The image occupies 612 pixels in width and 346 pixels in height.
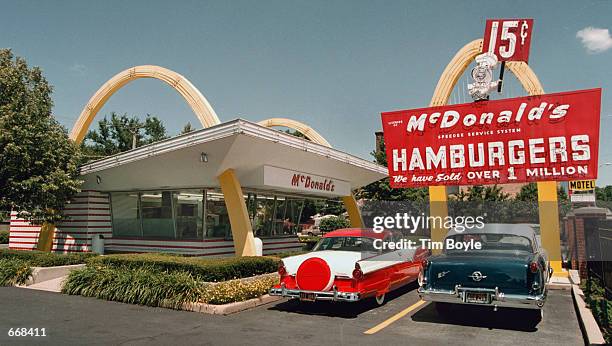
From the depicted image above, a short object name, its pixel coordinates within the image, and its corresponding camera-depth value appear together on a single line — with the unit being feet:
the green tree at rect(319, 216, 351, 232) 144.61
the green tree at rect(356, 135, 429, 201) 120.03
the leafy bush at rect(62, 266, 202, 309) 31.91
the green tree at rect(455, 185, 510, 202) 133.80
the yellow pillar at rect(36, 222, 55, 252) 64.44
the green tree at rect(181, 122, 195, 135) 190.47
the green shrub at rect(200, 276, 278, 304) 31.09
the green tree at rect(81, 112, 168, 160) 184.69
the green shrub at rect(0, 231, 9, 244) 106.32
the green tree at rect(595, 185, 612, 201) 269.54
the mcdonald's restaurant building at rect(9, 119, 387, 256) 47.85
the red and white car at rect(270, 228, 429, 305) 28.37
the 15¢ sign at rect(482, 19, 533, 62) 35.96
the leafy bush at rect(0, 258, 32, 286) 41.60
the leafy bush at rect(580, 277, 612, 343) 22.96
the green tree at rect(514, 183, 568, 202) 163.73
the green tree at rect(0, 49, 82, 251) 51.29
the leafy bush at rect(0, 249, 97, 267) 44.62
